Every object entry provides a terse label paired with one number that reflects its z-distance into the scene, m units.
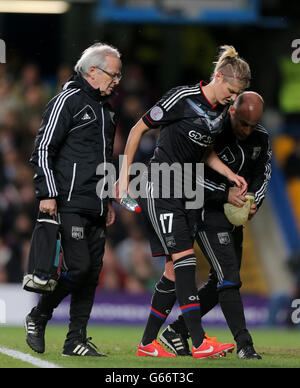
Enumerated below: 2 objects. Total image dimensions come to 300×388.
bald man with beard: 14.92
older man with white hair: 14.59
